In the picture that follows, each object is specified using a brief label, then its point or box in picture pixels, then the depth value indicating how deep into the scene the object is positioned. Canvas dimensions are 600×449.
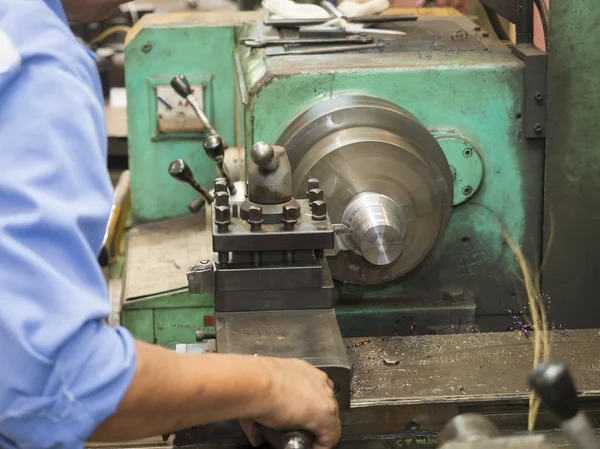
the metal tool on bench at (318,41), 2.09
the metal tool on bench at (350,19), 2.17
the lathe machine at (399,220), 1.62
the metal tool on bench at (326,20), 2.21
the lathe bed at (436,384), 1.60
